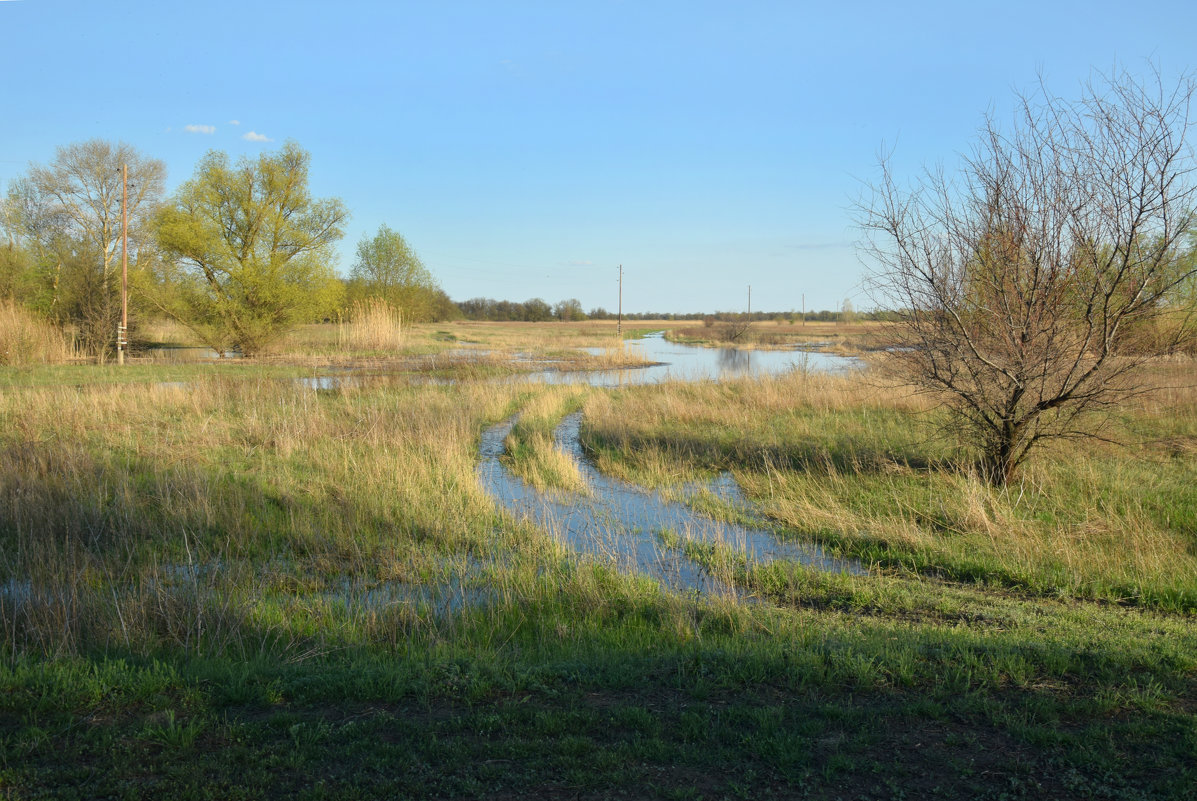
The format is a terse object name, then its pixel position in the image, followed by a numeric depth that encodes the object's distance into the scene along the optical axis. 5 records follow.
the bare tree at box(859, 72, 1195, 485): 8.66
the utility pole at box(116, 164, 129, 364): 27.14
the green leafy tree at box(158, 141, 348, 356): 31.67
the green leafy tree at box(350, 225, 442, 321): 63.44
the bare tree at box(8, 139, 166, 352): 36.53
